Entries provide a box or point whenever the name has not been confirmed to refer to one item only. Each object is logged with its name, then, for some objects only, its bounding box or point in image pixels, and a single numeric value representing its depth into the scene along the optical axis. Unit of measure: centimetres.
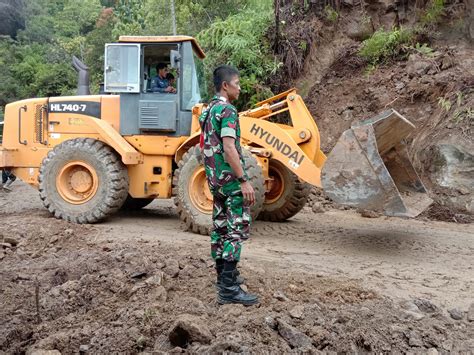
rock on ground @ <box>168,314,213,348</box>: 357
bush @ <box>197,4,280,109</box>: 1280
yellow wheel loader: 694
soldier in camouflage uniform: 415
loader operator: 772
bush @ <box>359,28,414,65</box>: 1188
